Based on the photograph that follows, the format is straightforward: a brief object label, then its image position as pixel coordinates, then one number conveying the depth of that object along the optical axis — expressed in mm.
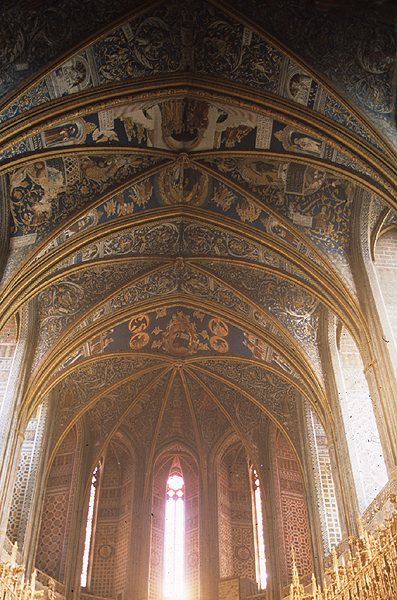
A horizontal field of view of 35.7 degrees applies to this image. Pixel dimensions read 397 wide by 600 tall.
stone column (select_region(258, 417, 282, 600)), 17531
